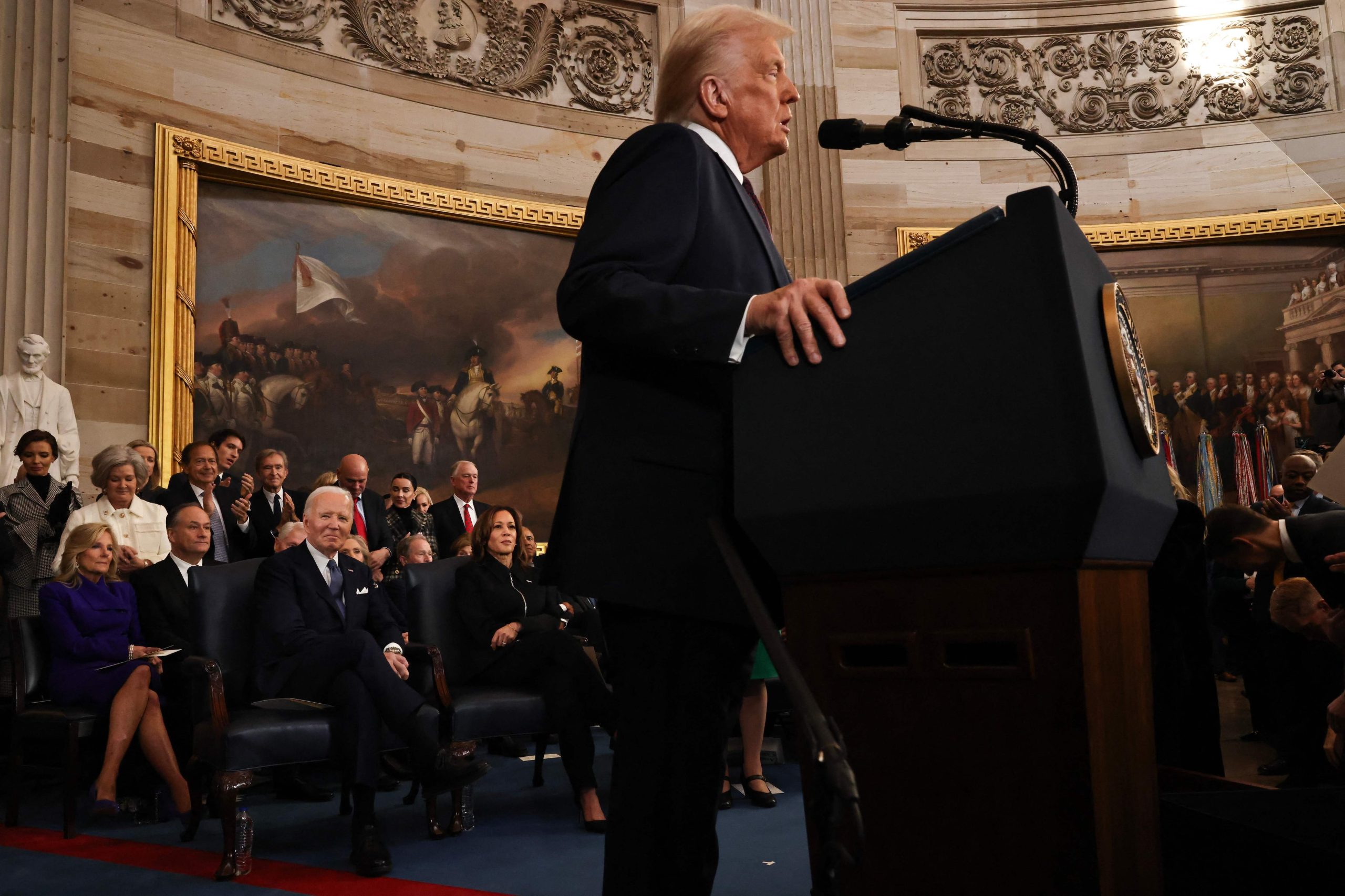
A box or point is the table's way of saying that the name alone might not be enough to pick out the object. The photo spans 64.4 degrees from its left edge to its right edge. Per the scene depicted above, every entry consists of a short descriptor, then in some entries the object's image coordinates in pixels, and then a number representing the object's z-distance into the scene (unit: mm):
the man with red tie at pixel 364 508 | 7094
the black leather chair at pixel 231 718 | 3742
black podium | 946
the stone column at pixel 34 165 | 6992
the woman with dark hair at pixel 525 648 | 4480
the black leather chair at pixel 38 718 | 4383
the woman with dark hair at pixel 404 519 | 7371
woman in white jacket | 5766
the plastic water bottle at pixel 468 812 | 4250
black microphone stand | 862
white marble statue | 6555
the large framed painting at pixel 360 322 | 7688
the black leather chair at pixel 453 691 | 4410
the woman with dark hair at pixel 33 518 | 5605
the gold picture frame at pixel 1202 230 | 10578
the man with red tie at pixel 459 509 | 7457
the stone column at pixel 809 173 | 10273
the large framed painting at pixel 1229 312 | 10453
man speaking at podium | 1154
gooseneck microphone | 1562
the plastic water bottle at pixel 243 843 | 3604
